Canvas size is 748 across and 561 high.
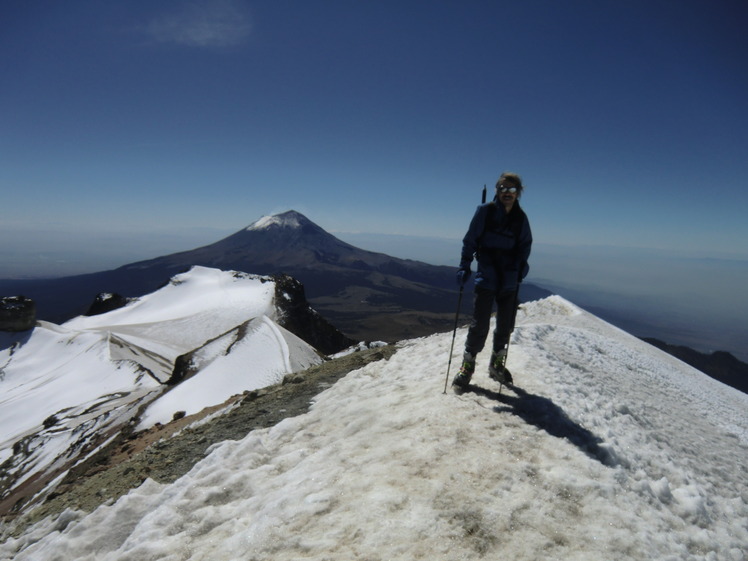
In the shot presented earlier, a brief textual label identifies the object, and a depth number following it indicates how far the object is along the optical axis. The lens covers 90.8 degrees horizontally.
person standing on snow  8.36
